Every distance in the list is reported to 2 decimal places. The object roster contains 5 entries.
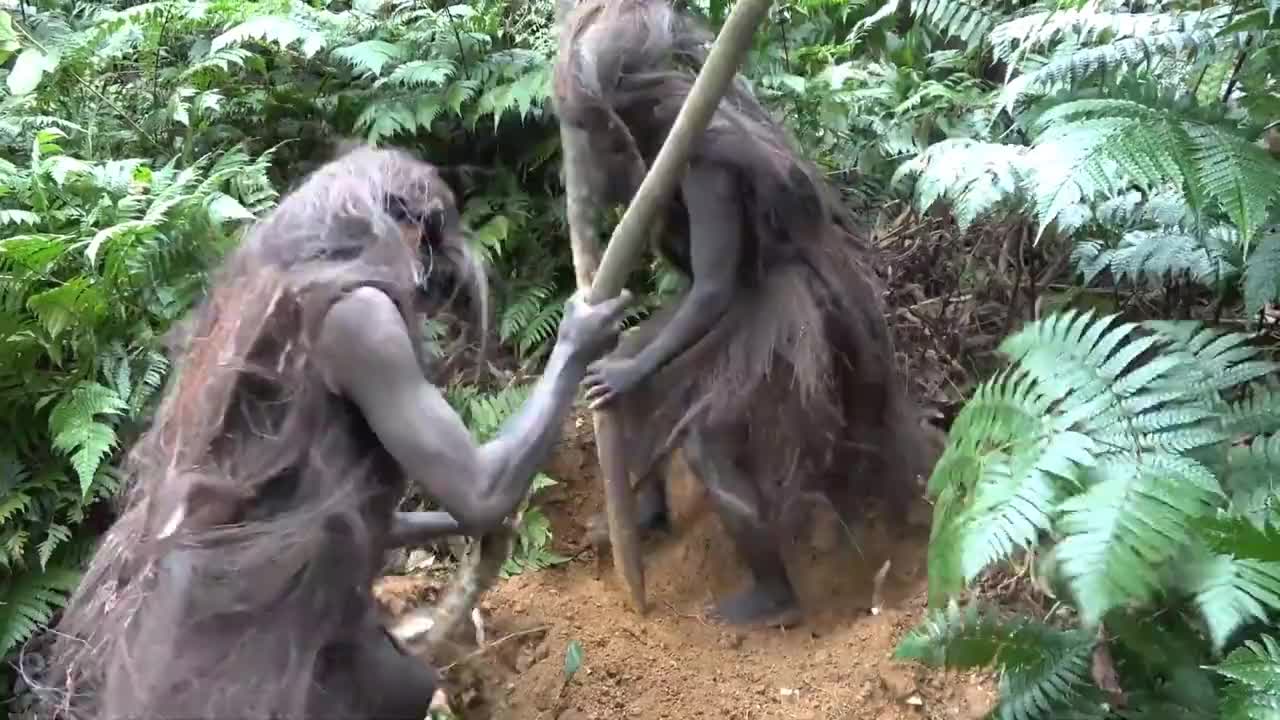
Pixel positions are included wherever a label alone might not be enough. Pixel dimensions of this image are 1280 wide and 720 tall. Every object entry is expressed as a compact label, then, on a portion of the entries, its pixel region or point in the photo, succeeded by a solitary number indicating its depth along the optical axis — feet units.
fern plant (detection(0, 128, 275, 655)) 9.88
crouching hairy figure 6.24
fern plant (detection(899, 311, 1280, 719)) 5.65
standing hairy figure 9.69
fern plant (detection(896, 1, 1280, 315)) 6.70
